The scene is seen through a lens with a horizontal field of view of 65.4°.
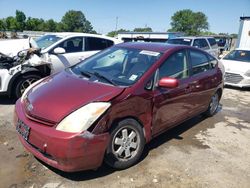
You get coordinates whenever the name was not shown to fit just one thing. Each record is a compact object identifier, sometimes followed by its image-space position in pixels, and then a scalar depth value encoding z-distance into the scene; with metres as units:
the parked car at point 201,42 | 9.67
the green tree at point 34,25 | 62.49
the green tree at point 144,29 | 76.75
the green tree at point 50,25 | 64.92
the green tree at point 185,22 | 74.40
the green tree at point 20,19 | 61.01
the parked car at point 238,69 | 6.59
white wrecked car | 4.28
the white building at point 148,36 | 22.23
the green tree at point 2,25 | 54.98
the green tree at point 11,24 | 58.94
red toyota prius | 2.10
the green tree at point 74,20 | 82.27
